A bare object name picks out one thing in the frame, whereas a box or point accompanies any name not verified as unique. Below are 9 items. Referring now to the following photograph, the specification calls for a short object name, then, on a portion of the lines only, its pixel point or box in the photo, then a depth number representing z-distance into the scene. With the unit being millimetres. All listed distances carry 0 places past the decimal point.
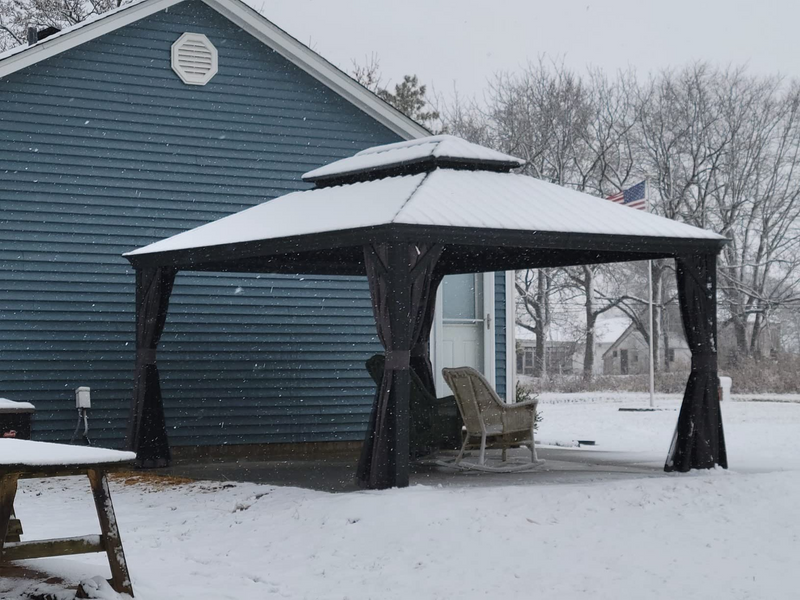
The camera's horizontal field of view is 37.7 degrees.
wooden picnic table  5559
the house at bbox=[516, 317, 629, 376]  44919
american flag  24172
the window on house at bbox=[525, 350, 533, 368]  54562
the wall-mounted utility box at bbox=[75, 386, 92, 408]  12797
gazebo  9398
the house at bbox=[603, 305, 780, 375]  41344
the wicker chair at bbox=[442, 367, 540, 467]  10594
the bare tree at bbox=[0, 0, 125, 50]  25891
